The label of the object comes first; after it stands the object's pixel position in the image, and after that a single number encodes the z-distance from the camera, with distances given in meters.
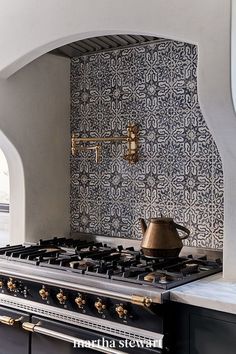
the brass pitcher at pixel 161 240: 2.35
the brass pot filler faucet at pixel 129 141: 2.84
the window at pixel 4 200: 3.57
